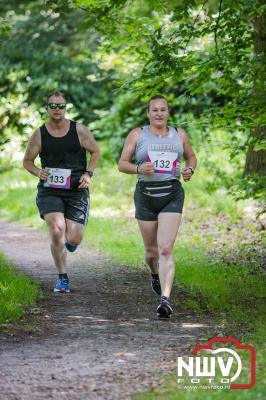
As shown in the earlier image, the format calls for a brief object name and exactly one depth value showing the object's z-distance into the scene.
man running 17.58
